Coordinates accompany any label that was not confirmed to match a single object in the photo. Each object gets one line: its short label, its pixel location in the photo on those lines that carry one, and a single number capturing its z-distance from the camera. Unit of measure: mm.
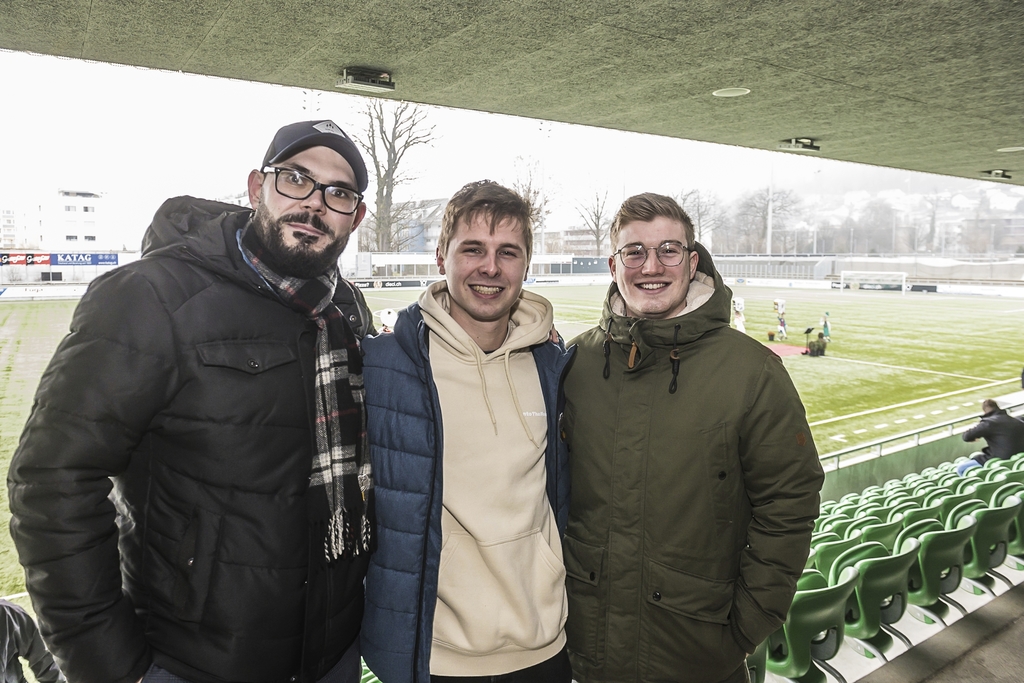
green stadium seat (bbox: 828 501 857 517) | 4664
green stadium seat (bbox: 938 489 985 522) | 3593
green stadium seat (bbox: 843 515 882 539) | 3421
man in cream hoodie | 1347
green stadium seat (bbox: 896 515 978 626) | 2781
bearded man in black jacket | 1040
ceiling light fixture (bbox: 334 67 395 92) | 3609
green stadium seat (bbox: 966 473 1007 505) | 3986
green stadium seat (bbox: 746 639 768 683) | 2090
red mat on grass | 18786
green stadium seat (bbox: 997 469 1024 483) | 4520
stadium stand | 2230
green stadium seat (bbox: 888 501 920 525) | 3743
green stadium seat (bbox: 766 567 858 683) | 2160
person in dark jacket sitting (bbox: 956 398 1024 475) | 6383
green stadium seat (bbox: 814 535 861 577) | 2834
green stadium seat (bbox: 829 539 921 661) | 2465
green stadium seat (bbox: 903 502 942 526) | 3283
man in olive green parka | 1469
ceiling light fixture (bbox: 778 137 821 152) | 6086
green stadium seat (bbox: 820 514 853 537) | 3629
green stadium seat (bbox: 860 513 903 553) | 3061
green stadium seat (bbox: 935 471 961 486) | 4734
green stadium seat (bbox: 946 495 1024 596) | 3154
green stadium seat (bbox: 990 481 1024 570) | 3617
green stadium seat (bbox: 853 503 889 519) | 3872
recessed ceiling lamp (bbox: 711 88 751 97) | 4285
